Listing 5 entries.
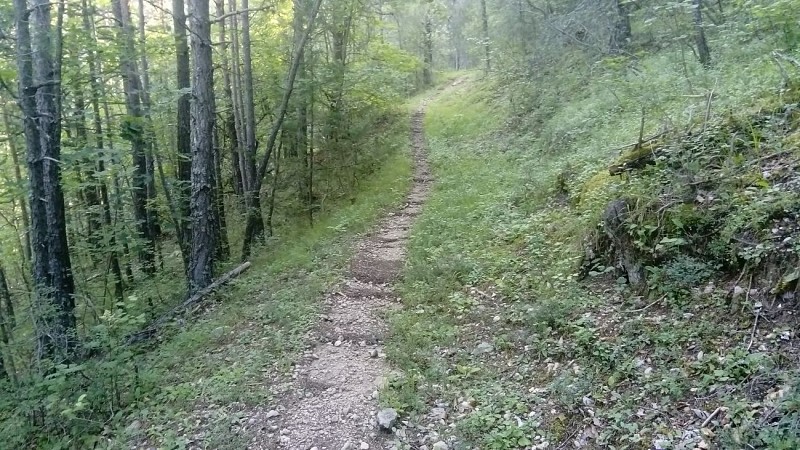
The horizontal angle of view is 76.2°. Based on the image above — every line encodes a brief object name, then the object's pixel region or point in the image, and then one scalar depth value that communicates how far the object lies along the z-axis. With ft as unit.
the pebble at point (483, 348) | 18.70
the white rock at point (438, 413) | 15.72
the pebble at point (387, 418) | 15.50
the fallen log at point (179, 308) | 26.84
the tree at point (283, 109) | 38.19
